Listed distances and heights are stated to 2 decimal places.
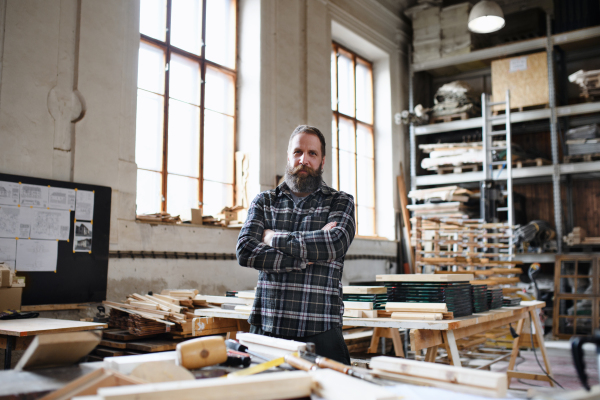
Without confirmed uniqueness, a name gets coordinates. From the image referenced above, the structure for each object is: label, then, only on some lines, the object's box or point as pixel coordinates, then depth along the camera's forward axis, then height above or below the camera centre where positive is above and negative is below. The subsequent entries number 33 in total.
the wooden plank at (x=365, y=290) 3.47 -0.22
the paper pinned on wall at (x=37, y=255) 4.32 +0.00
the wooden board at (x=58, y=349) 1.45 -0.27
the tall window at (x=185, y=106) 6.02 +1.88
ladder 8.16 +1.78
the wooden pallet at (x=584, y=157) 8.13 +1.63
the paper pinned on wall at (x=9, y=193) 4.25 +0.51
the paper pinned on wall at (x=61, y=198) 4.57 +0.51
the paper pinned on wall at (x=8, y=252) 4.21 +0.02
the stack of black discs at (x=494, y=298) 4.02 -0.31
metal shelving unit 8.24 +2.40
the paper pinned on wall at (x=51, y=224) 4.44 +0.27
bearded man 2.36 +0.03
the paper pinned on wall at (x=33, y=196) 4.38 +0.51
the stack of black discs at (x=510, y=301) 4.49 -0.38
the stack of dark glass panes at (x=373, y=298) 3.46 -0.28
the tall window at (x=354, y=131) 9.17 +2.32
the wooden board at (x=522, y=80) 8.57 +3.00
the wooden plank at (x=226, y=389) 1.07 -0.29
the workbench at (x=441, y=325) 2.98 -0.42
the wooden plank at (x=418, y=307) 3.16 -0.31
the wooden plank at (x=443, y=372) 1.28 -0.30
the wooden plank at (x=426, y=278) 3.38 -0.13
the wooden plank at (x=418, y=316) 3.11 -0.35
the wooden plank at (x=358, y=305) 3.38 -0.31
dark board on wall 4.41 -0.14
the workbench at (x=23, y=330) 3.03 -0.45
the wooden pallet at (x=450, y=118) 9.29 +2.60
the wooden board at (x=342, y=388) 1.15 -0.30
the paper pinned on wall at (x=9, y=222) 4.23 +0.27
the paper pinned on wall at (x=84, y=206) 4.77 +0.46
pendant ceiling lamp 6.93 +3.25
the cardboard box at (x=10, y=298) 3.72 -0.32
